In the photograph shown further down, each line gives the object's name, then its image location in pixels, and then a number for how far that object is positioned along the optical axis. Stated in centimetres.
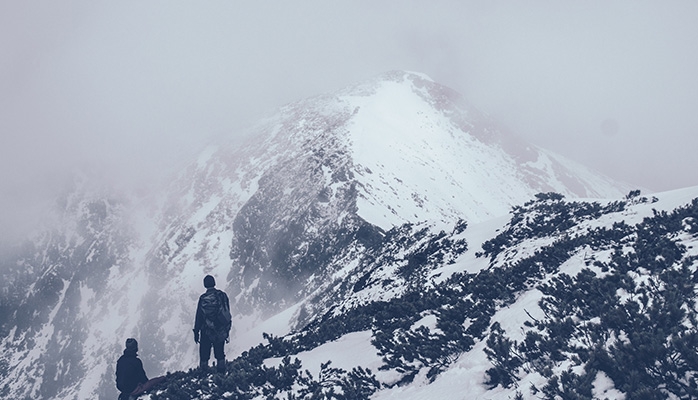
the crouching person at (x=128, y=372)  1154
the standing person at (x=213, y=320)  1224
